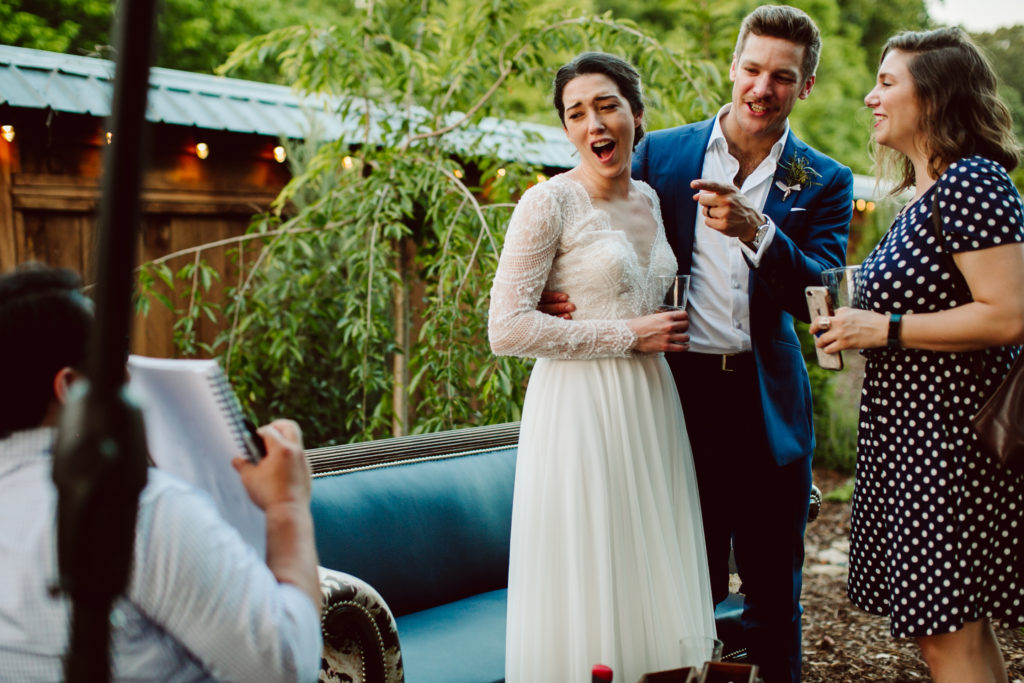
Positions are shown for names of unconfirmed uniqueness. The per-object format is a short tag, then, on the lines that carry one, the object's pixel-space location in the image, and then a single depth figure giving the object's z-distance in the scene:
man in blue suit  2.24
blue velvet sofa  2.37
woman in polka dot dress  1.83
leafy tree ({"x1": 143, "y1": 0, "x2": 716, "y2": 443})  3.72
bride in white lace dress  2.00
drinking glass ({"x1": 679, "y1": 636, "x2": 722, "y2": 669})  1.78
